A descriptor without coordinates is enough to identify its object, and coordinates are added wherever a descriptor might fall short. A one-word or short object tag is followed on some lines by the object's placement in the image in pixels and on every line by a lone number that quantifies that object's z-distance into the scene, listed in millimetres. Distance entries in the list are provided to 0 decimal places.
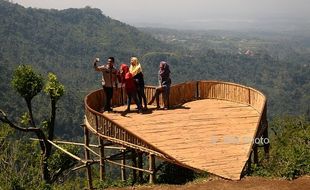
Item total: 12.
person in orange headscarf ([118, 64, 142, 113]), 15766
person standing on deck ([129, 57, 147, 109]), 15727
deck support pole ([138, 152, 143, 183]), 17373
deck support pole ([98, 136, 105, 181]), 15790
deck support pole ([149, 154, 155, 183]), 13761
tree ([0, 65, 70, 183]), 18547
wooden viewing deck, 12469
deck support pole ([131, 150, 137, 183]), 17408
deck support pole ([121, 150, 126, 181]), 20023
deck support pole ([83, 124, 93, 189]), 15670
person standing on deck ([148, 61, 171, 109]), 16422
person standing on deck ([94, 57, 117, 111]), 15603
